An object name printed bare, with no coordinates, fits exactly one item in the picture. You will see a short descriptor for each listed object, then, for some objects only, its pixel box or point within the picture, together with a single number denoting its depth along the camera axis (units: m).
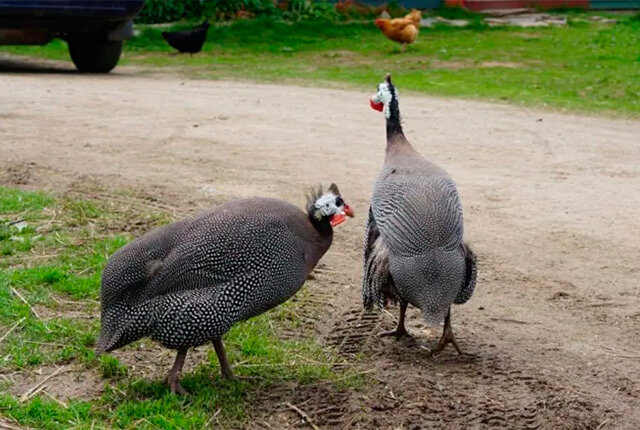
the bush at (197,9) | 18.03
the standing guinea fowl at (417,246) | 4.12
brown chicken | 15.05
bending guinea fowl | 3.88
